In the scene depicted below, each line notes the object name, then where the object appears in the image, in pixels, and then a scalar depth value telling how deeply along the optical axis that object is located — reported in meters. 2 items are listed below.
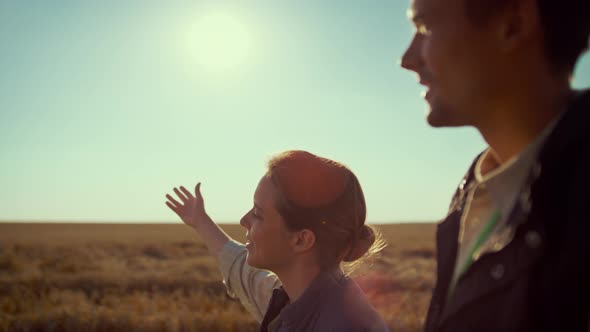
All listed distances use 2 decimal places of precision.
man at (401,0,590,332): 0.80
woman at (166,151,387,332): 1.38
